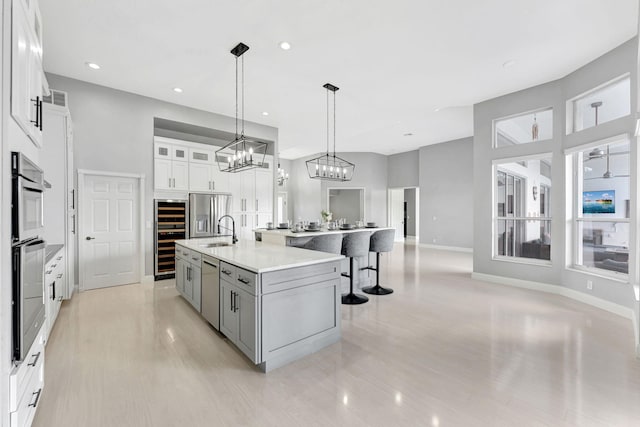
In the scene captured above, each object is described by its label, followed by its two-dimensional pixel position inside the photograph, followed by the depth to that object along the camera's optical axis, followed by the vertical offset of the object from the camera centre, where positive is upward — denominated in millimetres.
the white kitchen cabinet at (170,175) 5465 +737
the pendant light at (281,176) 9842 +1236
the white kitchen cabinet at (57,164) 3885 +669
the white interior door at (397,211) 11993 +49
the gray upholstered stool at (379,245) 4621 -529
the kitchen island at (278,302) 2332 -796
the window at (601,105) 3641 +1487
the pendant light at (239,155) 3750 +1007
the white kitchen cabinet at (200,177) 5894 +731
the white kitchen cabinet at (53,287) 2768 -829
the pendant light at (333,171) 4980 +811
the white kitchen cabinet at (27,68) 1368 +797
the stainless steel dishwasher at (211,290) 2967 -839
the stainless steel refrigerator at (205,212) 5820 +8
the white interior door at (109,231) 4789 -329
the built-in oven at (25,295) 1321 -407
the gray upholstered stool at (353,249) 4191 -540
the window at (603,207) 3797 +67
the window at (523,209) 4922 +58
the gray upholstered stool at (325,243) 3895 -419
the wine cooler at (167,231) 5508 -365
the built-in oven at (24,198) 1315 +73
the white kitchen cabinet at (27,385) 1315 -897
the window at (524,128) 4805 +1485
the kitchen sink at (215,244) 3932 -437
